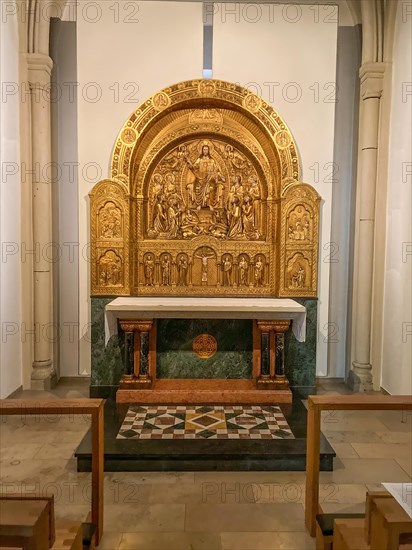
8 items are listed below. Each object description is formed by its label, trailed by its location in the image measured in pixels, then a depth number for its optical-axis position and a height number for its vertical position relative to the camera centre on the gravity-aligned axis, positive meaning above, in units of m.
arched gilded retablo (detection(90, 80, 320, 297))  6.29 +0.70
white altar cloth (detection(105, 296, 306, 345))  5.65 -0.69
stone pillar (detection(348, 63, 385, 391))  6.22 +0.42
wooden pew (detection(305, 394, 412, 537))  2.94 -1.14
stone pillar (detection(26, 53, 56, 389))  6.11 +0.43
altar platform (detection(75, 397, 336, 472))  4.19 -1.79
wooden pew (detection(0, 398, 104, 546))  2.76 -0.99
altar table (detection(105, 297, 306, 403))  5.67 -1.14
